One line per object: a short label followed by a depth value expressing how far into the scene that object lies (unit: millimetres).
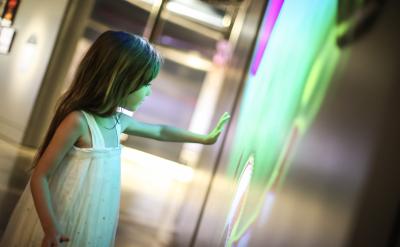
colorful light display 957
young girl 1453
